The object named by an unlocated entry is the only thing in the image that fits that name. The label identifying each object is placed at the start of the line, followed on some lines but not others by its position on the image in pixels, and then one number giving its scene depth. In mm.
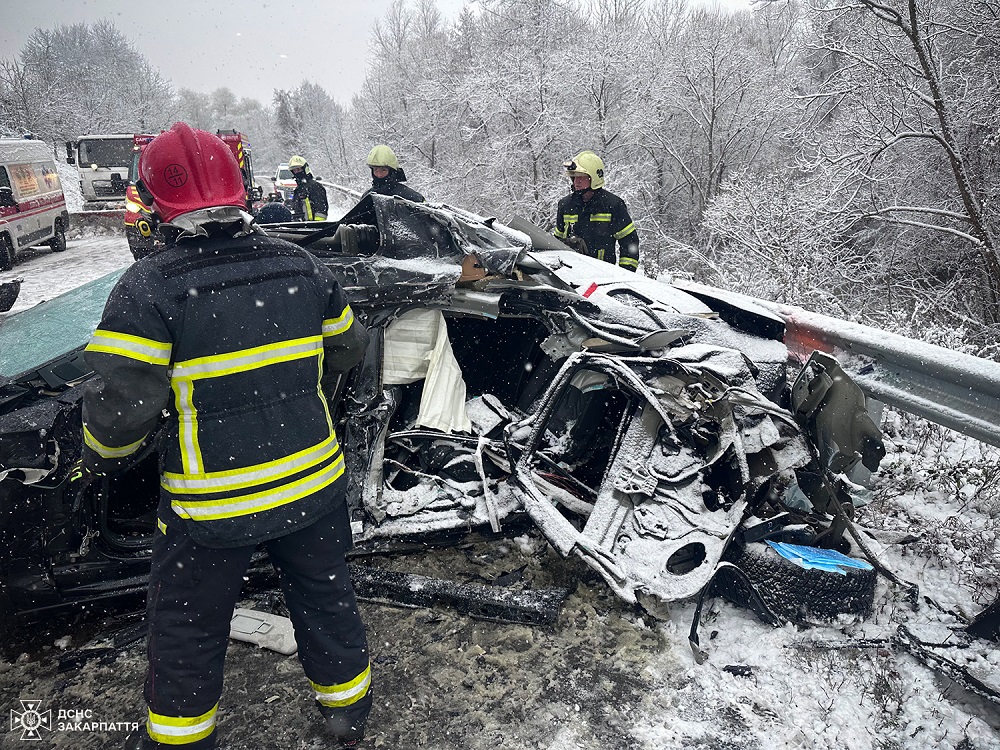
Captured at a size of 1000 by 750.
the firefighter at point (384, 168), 6328
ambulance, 9086
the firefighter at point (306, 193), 9000
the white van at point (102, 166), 13445
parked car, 22406
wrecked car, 2328
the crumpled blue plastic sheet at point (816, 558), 2438
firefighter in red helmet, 1562
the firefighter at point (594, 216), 5293
